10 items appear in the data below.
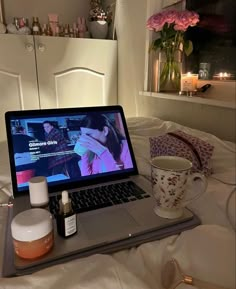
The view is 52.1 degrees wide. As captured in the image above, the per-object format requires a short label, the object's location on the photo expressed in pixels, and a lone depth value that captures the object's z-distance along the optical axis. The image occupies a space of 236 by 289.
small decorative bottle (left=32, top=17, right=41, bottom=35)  1.40
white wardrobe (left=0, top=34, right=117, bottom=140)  1.30
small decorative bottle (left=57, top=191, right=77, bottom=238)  0.33
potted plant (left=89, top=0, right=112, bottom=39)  1.49
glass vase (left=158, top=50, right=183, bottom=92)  0.55
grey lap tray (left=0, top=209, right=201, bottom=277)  0.29
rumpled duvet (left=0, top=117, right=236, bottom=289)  0.24
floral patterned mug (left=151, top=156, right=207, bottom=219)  0.35
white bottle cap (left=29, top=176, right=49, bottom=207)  0.37
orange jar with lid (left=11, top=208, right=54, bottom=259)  0.29
